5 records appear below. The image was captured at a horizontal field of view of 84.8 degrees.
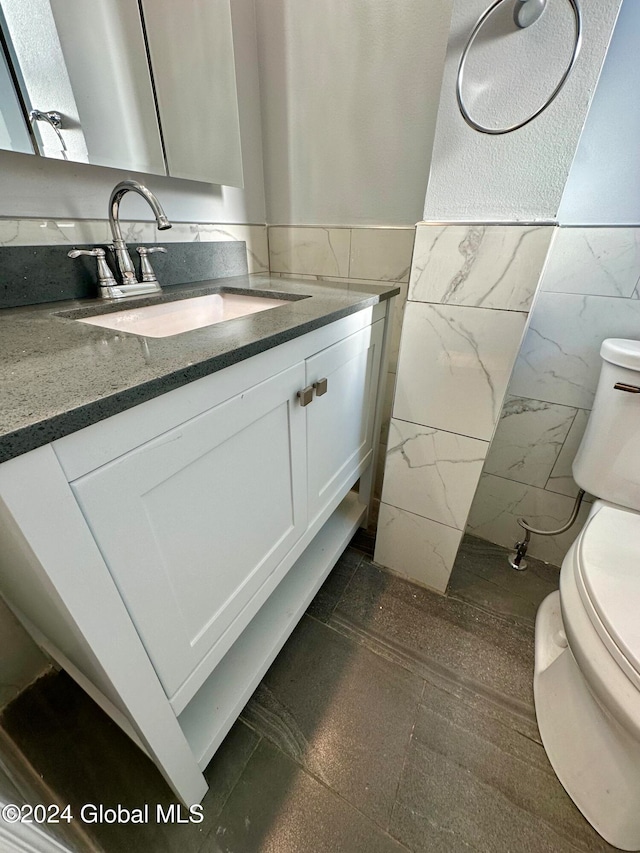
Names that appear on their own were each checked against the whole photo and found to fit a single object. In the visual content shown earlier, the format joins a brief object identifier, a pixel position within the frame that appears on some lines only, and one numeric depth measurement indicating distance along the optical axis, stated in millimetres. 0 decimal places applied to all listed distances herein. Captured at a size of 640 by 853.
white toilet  613
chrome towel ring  581
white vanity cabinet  378
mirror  670
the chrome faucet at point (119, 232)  742
